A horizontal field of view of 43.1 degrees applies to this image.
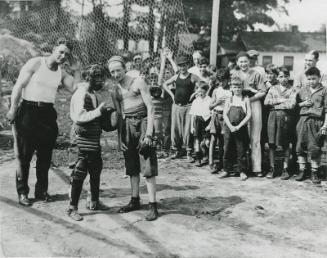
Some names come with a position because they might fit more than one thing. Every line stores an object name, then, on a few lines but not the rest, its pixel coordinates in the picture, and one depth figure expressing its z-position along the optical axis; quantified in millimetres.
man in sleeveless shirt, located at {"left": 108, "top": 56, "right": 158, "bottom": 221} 4723
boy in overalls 6699
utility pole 9156
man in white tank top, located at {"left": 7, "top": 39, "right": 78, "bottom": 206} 4953
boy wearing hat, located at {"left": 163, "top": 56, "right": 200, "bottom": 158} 7832
